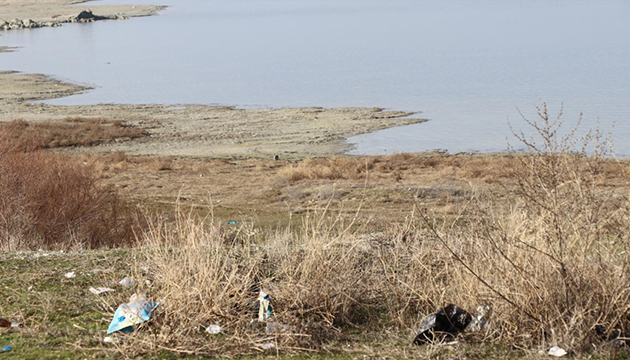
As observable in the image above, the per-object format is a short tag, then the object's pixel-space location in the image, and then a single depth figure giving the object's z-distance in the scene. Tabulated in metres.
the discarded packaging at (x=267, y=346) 11.83
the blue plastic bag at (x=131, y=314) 12.35
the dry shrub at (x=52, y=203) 25.64
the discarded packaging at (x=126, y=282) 14.55
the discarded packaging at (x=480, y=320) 12.25
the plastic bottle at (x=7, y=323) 12.64
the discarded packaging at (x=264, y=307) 12.90
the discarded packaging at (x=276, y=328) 12.23
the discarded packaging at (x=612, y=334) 11.47
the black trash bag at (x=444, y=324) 12.08
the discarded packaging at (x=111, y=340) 11.81
